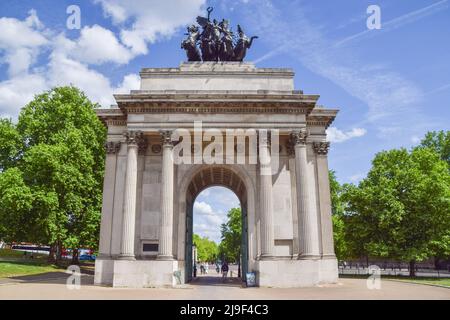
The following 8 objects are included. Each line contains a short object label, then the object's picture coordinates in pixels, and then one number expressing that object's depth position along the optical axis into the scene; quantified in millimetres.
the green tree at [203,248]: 159925
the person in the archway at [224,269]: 33675
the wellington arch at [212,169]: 25922
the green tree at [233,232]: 87188
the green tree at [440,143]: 56500
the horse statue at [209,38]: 33000
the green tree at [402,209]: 38469
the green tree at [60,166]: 37094
